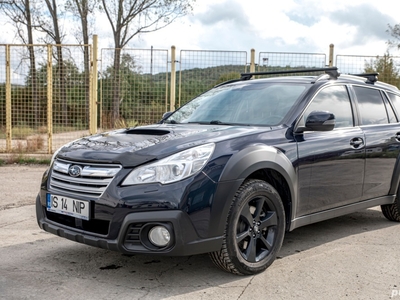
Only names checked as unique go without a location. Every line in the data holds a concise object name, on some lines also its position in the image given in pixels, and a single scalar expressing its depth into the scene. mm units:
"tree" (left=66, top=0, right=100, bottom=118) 22853
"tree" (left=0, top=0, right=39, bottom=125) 21794
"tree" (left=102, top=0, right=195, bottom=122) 23062
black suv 3004
